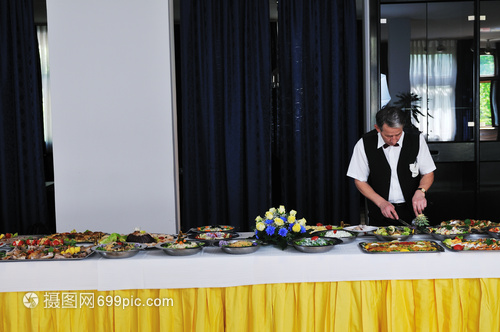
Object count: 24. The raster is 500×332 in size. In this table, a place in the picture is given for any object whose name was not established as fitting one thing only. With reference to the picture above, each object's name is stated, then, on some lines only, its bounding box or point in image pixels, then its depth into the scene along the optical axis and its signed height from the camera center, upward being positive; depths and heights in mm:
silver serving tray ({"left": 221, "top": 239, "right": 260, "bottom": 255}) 2654 -588
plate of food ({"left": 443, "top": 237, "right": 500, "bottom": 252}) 2621 -596
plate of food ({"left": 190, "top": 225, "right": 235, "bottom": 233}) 3248 -600
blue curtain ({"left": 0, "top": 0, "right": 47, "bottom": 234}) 4922 +72
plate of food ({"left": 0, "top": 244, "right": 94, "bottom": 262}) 2623 -586
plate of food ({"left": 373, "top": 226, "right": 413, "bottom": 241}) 2869 -583
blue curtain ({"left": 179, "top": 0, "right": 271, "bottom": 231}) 4867 +170
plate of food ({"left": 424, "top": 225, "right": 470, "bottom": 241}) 2883 -592
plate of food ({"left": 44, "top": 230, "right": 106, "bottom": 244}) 3076 -602
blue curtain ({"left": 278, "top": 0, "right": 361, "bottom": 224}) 4871 +154
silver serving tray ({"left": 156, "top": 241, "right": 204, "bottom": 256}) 2664 -590
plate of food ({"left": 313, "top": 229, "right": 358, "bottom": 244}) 2906 -591
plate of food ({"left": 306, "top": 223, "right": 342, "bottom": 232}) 3181 -598
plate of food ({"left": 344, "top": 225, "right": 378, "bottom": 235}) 3072 -598
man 3439 -313
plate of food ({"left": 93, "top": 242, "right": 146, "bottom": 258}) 2652 -580
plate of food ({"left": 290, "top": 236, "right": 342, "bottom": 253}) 2646 -577
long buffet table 2576 -769
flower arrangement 2783 -522
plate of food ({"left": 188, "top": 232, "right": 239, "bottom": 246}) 2938 -591
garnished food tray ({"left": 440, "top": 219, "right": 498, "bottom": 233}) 3060 -592
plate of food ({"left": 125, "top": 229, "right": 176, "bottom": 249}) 2910 -586
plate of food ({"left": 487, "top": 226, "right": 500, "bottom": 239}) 2912 -593
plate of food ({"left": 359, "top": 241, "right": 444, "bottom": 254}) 2605 -600
